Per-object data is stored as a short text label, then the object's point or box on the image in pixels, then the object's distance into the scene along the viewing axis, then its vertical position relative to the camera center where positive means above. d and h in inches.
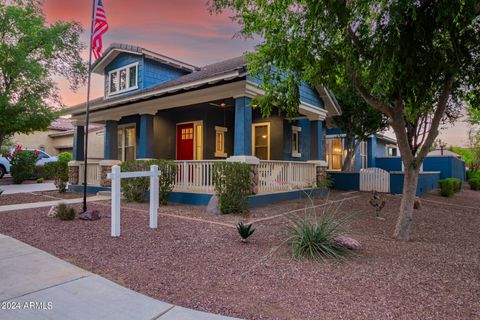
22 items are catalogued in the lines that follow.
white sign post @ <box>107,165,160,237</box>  211.6 -25.9
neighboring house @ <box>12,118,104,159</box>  1072.8 +81.5
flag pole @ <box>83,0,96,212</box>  284.2 +82.7
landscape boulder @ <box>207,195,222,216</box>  304.3 -44.9
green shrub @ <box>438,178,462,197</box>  536.6 -38.2
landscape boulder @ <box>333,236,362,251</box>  183.2 -48.3
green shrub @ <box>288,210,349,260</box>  172.2 -46.1
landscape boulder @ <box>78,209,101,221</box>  263.5 -47.4
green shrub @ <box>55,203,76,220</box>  260.7 -44.6
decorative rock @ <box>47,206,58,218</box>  274.9 -47.4
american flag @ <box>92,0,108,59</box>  299.3 +137.5
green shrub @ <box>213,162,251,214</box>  300.7 -21.3
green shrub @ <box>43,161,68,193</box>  487.5 -16.0
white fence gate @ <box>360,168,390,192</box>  530.3 -26.1
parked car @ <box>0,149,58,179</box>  736.3 -3.0
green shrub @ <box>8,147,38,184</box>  657.0 -4.6
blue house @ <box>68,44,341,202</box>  407.8 +66.5
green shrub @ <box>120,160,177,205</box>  357.9 -22.5
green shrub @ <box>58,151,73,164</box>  816.9 +18.4
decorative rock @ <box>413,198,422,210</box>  372.5 -49.1
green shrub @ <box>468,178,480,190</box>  729.9 -42.7
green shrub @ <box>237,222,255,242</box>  196.5 -44.7
